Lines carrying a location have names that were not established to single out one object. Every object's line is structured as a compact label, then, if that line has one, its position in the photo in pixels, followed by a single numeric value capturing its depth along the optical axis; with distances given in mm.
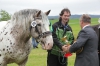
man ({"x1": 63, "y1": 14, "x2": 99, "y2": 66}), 4996
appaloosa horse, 5363
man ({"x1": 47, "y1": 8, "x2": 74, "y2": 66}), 6082
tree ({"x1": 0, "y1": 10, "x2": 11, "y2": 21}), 48744
